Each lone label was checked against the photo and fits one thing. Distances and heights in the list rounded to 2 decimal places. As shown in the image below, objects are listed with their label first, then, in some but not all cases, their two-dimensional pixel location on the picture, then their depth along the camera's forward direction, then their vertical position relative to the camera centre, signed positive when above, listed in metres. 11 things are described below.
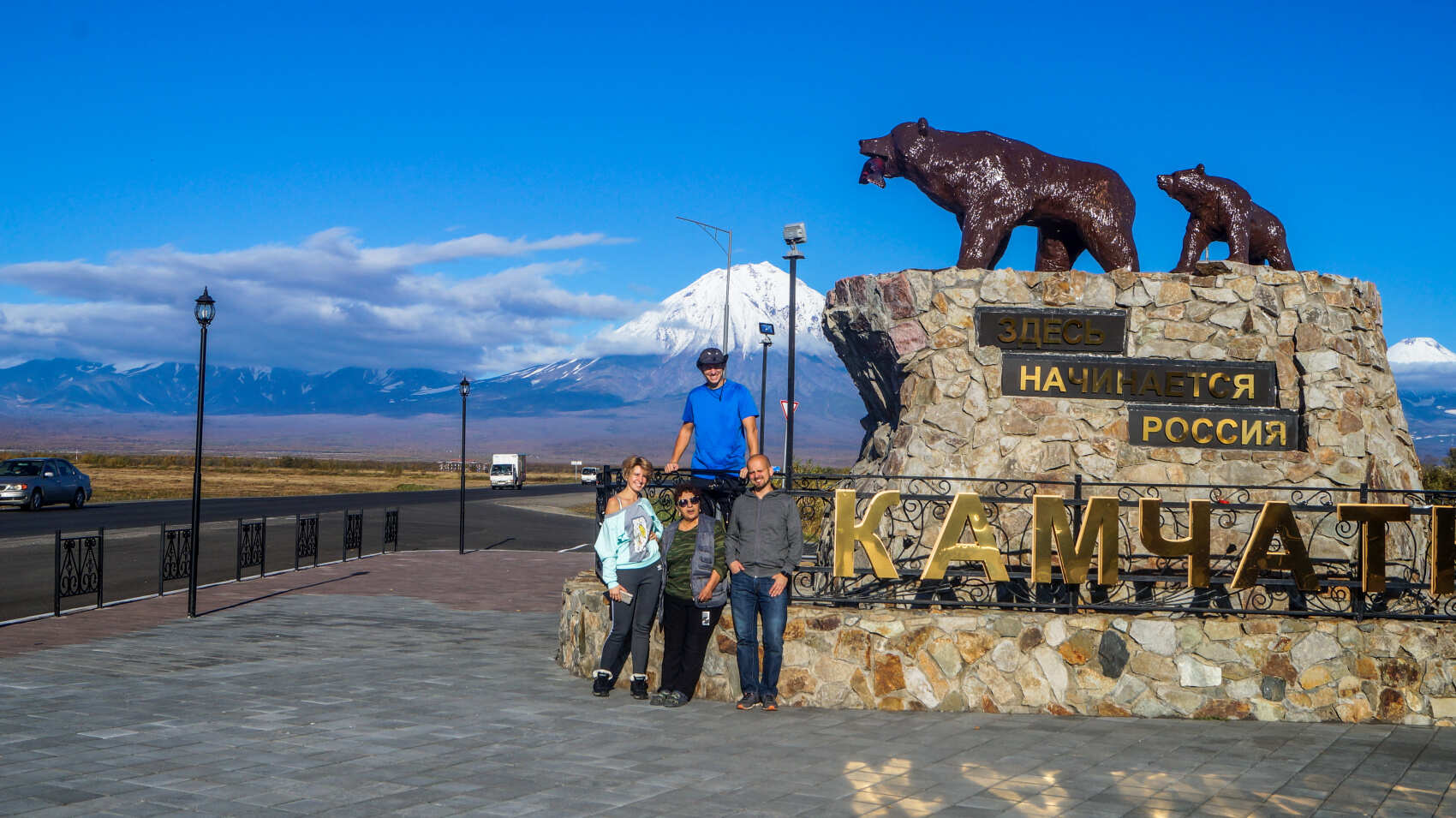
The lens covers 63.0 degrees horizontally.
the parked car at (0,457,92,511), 34.12 -1.21
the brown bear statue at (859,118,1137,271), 11.20 +2.60
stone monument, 10.14 +0.77
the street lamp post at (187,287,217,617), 12.83 +0.26
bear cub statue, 11.48 +2.44
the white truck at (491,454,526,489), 66.62 -1.07
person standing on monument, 8.59 +0.24
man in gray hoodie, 7.96 -0.73
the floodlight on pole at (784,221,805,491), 23.97 +4.45
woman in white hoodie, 8.18 -0.79
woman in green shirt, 8.13 -0.93
